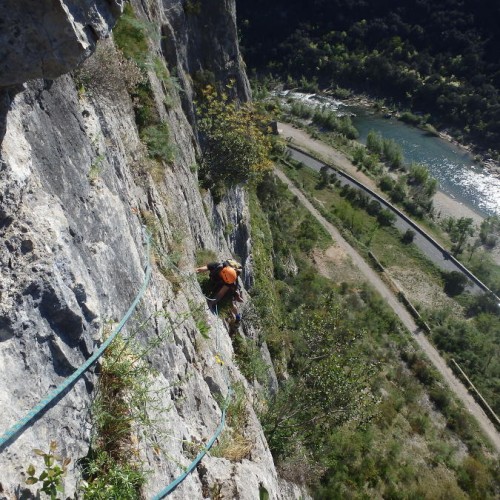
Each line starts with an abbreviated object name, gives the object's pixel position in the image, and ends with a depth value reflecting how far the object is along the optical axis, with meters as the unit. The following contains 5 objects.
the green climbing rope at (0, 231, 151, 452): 3.91
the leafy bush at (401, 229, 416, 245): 46.12
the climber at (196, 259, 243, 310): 11.76
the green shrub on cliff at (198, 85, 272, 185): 18.80
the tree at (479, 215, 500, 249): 49.38
